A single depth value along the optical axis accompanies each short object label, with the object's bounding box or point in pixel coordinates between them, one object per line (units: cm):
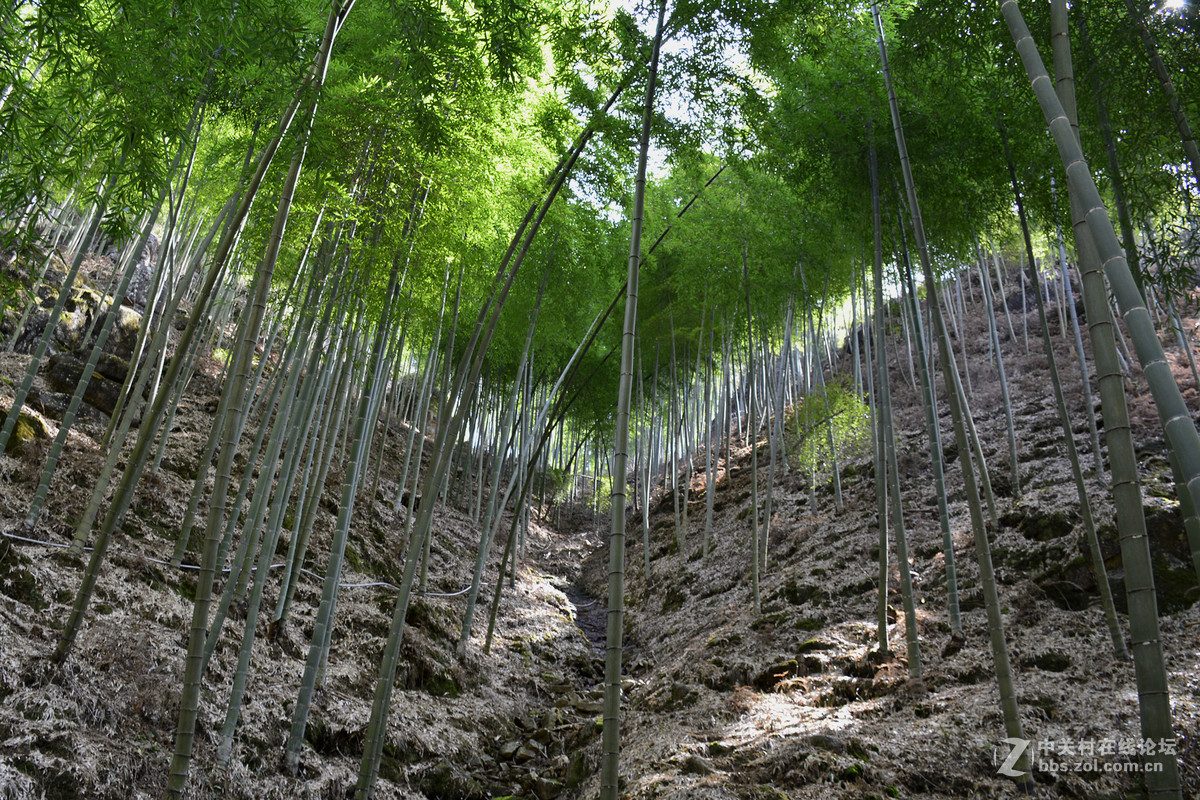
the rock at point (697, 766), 326
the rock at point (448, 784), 364
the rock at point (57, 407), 584
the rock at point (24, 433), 472
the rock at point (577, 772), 380
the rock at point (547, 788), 378
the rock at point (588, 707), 514
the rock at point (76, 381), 653
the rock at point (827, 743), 313
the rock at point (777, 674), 460
